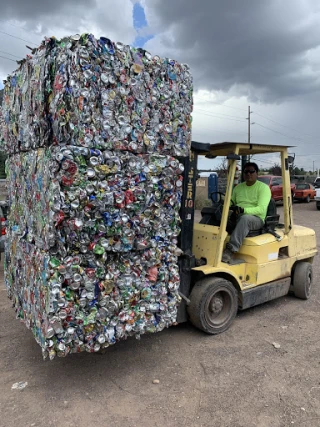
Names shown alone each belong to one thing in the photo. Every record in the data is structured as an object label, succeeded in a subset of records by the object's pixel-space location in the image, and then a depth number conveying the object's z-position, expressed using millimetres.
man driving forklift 5031
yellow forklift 4387
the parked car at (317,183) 24472
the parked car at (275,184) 19516
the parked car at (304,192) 25755
